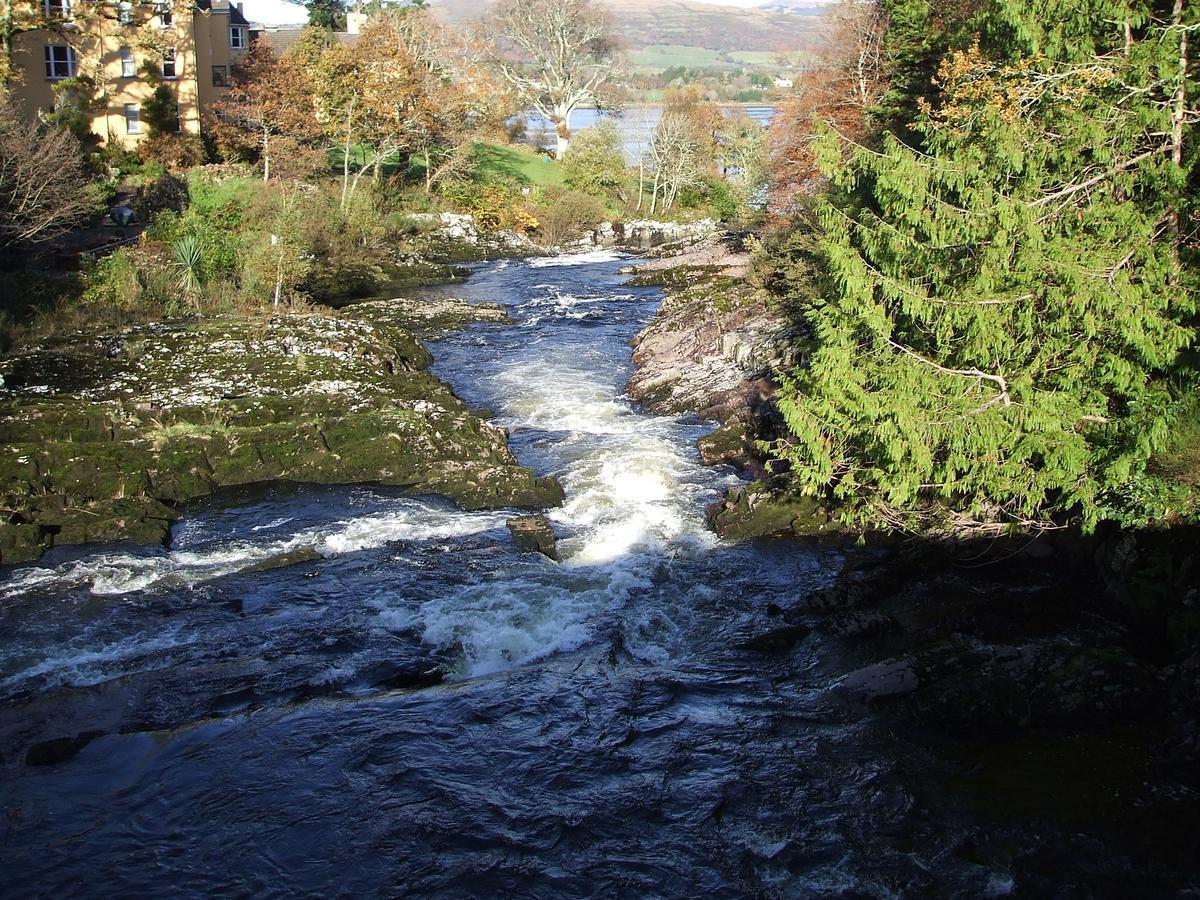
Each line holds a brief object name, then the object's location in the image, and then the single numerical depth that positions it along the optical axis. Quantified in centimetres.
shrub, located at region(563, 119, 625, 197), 5794
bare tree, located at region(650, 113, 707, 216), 5484
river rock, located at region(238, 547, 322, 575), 1641
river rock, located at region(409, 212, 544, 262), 4681
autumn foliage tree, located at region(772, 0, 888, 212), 3341
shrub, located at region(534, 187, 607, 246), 5188
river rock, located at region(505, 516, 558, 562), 1712
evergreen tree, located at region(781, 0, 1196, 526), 1338
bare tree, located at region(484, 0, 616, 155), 6931
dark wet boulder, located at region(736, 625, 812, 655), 1407
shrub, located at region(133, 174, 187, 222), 3656
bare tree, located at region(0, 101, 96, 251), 2692
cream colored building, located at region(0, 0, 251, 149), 4091
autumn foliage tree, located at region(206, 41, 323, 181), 4219
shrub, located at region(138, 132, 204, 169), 4203
